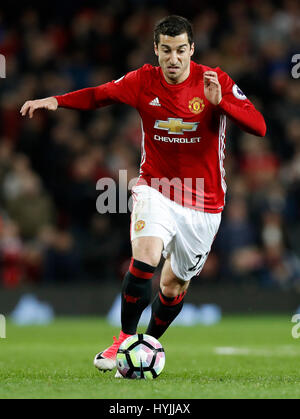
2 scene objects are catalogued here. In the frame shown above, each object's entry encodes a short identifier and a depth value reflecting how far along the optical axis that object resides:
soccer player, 11.82
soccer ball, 11.40
